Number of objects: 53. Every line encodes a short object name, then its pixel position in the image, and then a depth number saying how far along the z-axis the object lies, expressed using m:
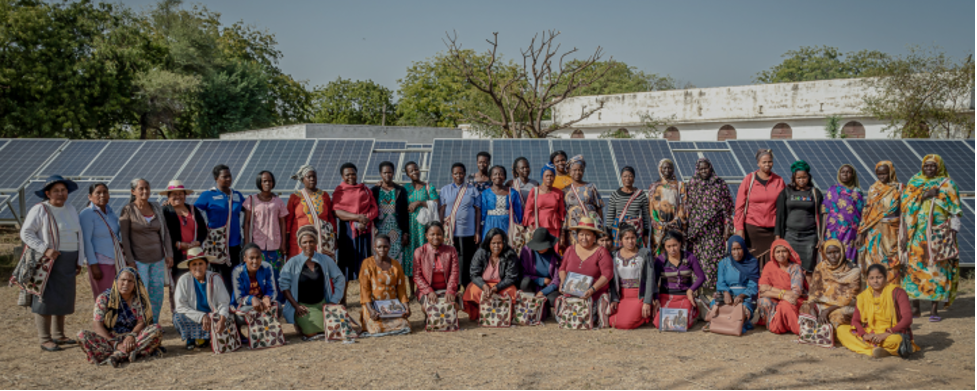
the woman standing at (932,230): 6.28
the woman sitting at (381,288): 5.89
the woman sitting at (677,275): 6.13
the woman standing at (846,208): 6.54
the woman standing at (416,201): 7.05
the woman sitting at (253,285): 5.64
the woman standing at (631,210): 6.76
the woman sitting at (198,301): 5.44
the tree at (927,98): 21.80
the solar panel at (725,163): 9.33
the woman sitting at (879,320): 4.98
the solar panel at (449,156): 8.93
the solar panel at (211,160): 9.38
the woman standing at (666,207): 6.76
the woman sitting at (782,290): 5.74
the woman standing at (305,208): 6.74
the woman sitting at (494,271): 6.35
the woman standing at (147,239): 5.73
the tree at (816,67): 56.19
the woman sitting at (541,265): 6.47
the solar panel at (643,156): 9.16
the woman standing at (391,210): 7.04
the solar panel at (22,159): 9.92
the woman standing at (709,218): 6.62
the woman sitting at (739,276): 6.05
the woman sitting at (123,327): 4.98
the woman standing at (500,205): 6.88
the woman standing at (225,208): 6.33
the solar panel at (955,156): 8.92
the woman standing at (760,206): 6.44
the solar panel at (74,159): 10.13
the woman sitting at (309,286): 5.84
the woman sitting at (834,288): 5.51
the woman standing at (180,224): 6.04
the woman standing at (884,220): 6.46
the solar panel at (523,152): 9.38
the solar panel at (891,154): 9.25
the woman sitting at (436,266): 6.32
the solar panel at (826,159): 8.98
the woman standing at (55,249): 5.38
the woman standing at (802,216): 6.25
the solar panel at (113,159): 9.95
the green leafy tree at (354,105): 43.28
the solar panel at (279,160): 9.23
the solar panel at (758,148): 9.48
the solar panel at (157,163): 9.57
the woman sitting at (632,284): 6.09
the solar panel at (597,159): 9.06
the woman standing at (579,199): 6.71
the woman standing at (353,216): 6.90
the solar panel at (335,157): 9.26
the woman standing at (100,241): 5.64
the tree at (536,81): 17.38
